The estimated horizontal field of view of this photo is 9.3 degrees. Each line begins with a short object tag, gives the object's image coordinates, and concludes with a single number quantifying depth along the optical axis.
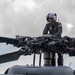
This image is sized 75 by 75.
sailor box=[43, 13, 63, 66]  18.96
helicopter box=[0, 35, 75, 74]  17.52
